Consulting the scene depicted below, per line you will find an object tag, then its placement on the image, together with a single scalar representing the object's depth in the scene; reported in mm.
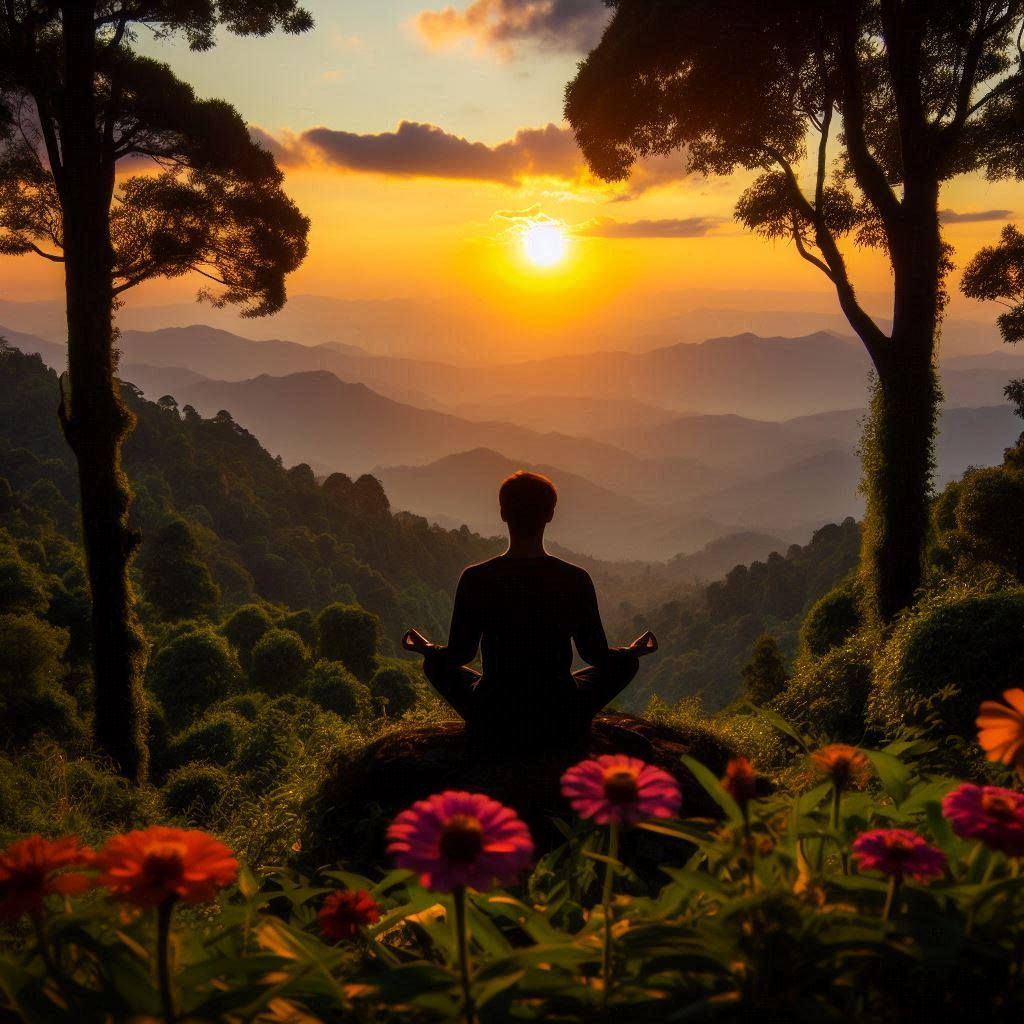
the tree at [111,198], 9938
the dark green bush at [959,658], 6684
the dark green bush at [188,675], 29828
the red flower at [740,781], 1456
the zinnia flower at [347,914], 1771
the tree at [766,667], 28750
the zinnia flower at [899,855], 1413
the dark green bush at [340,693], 31922
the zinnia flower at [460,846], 1229
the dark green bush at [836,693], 9859
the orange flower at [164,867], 1217
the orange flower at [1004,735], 1550
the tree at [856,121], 10023
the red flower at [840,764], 1704
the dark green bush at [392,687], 37156
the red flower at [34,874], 1264
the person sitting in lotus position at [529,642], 4707
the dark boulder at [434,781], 4648
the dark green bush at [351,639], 40969
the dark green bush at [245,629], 39938
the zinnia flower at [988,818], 1349
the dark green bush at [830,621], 17988
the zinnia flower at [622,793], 1407
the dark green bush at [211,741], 23688
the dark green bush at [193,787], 15398
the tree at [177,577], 40188
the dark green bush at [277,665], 35750
